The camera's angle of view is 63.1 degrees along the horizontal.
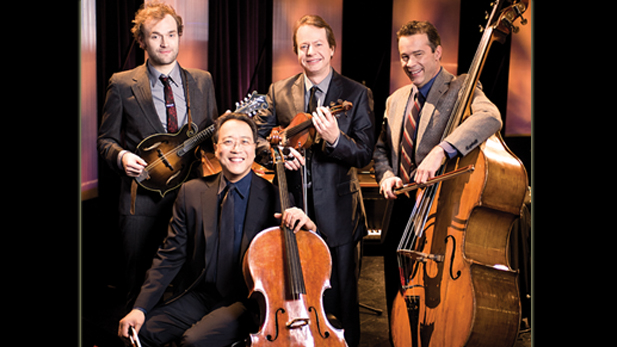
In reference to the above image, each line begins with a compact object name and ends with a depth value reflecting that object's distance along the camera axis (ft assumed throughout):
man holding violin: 7.38
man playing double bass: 6.46
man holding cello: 6.39
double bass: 6.00
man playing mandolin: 7.65
